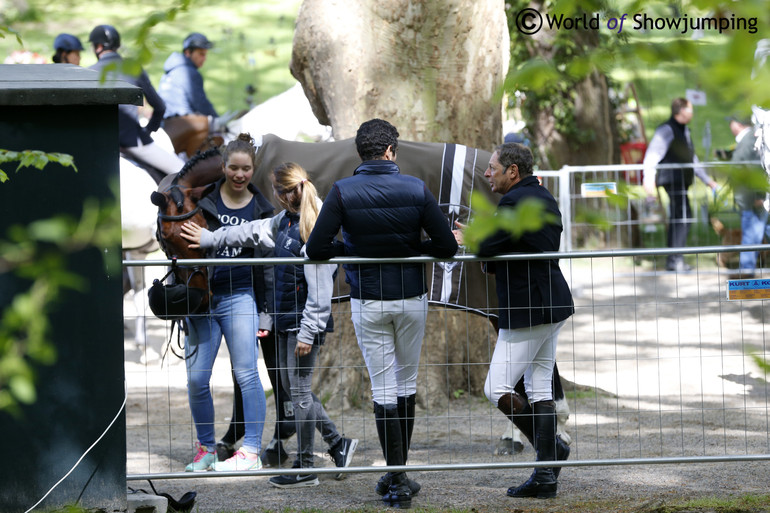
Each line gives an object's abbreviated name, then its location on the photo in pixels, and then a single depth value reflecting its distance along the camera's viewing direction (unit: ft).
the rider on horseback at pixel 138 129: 68.95
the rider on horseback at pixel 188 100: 80.28
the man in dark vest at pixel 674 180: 85.66
